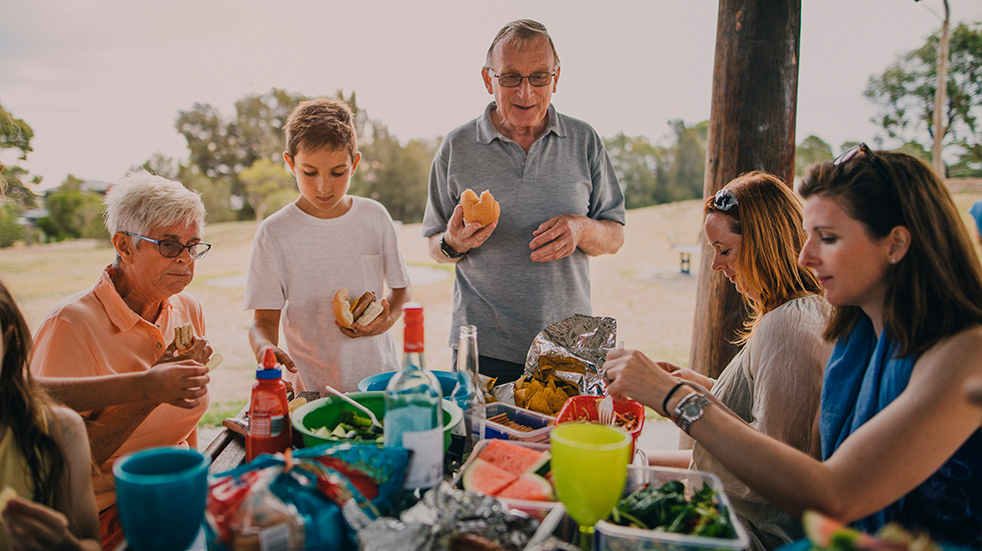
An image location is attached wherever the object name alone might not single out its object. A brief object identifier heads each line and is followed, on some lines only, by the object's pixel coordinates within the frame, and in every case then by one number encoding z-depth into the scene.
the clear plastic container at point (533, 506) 1.03
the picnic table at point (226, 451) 1.49
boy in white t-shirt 2.29
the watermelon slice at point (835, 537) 0.62
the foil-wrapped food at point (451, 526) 0.86
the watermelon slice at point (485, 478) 1.13
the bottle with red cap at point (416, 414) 1.11
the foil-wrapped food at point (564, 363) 1.83
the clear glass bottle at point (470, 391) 1.48
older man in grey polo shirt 2.46
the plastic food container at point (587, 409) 1.61
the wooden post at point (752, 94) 2.86
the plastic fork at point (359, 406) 1.49
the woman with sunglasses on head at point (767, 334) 1.55
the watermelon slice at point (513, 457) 1.22
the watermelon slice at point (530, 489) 1.09
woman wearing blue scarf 1.12
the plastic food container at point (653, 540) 0.89
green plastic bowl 1.33
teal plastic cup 0.89
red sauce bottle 1.29
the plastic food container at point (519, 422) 1.48
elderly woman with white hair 1.70
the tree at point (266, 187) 21.94
